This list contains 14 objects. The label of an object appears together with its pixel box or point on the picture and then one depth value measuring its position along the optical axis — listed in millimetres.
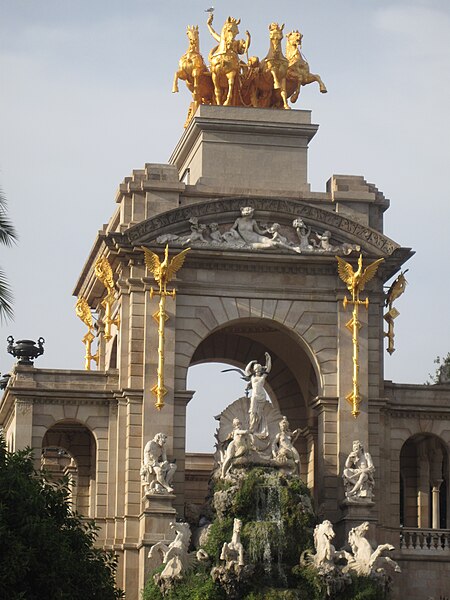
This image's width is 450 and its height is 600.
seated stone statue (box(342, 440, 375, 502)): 63406
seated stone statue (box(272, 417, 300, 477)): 62688
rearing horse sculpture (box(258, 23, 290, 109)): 67938
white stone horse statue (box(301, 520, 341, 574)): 59594
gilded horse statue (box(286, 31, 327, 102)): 68312
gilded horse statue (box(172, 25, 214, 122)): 68375
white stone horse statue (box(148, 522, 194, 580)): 59375
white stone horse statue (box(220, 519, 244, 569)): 59031
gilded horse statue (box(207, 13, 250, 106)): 67562
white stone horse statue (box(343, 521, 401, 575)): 60344
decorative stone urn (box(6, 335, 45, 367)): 65625
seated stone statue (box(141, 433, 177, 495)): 62344
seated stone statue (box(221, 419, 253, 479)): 62375
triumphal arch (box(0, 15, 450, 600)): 63812
